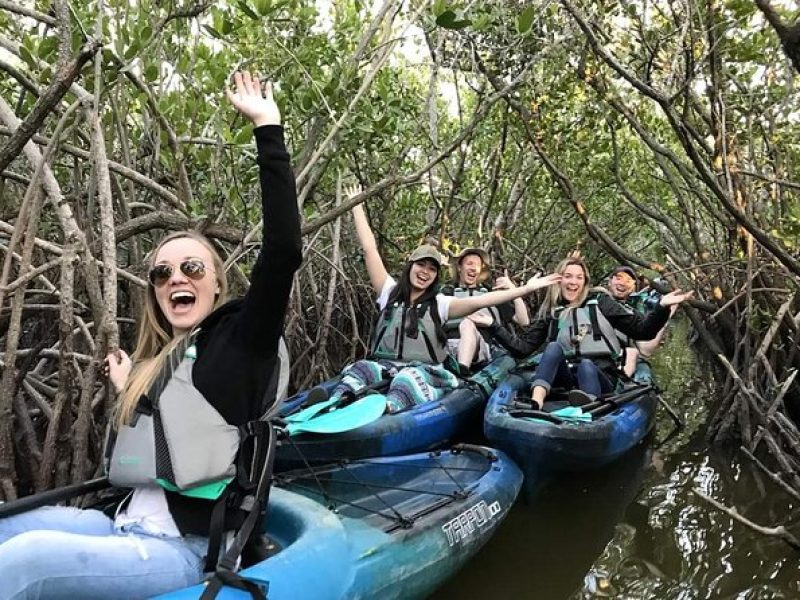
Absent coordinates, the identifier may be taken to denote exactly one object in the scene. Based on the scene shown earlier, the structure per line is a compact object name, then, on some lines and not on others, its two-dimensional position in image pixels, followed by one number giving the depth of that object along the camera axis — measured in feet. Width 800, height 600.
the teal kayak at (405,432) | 11.07
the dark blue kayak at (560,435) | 11.75
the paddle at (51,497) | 5.90
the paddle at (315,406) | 11.77
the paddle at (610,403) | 13.50
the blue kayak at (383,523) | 6.07
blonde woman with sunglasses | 5.05
